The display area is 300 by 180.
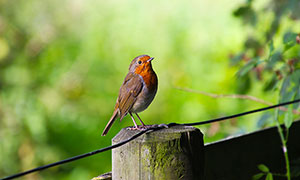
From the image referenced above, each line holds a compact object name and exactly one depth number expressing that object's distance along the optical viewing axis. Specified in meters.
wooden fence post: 4.18
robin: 4.40
